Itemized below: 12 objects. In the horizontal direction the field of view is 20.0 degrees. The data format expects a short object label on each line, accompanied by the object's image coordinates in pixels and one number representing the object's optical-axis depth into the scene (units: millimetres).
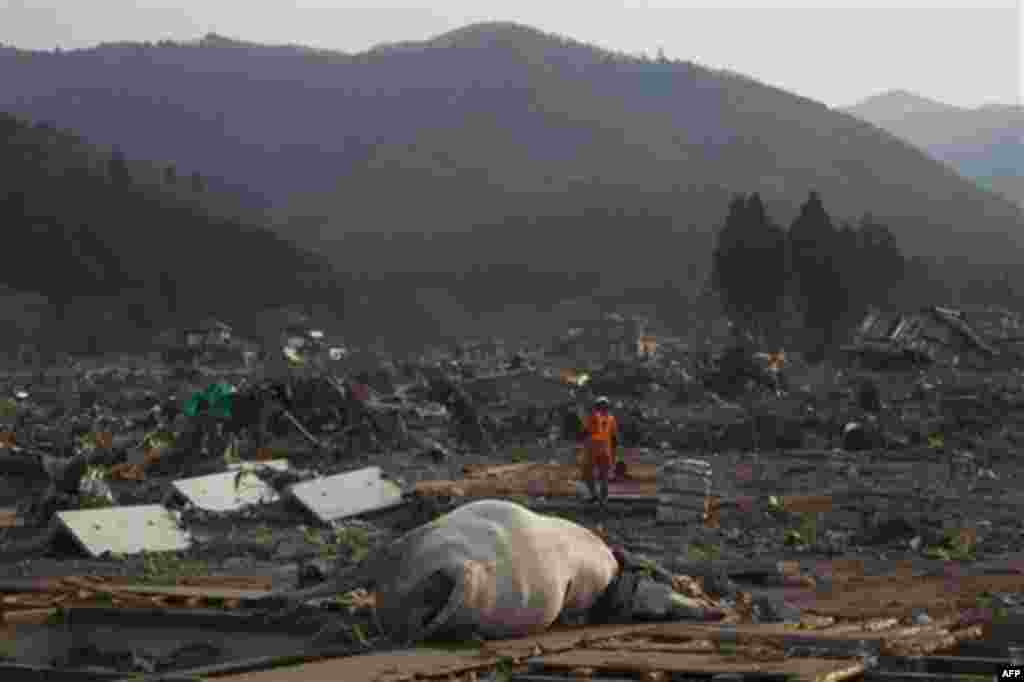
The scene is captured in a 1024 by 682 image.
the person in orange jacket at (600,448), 25805
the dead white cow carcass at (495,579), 13278
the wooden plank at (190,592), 16575
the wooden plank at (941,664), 12078
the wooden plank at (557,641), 12830
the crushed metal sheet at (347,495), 25567
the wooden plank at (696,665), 11557
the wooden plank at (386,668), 11795
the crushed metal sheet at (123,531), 22568
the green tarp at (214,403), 34362
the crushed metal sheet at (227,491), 26965
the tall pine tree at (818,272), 79853
